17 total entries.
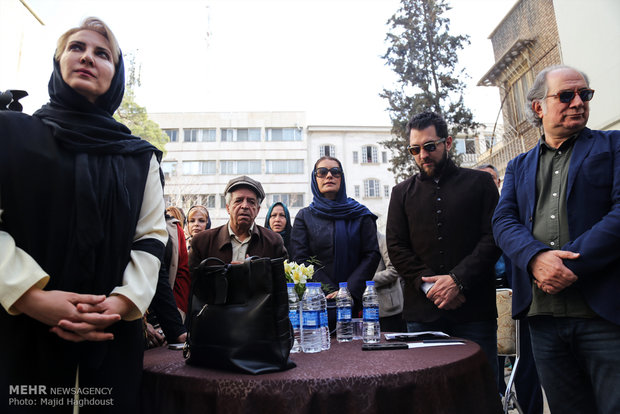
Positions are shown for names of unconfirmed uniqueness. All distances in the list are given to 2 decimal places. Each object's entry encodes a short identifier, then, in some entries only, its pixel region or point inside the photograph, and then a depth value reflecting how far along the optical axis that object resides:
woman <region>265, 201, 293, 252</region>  5.29
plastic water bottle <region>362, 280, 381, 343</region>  2.29
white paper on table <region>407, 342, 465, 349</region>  1.98
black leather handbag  1.57
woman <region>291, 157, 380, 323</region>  3.23
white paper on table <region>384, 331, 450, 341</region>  2.27
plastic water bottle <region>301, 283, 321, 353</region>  2.04
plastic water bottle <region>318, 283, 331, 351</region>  2.11
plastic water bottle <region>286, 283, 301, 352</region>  2.22
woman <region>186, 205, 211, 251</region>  5.69
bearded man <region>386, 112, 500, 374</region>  2.61
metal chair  3.38
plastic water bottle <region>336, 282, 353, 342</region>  2.36
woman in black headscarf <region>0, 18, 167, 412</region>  1.39
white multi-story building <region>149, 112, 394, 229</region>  34.97
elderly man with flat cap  3.37
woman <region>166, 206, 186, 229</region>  5.14
